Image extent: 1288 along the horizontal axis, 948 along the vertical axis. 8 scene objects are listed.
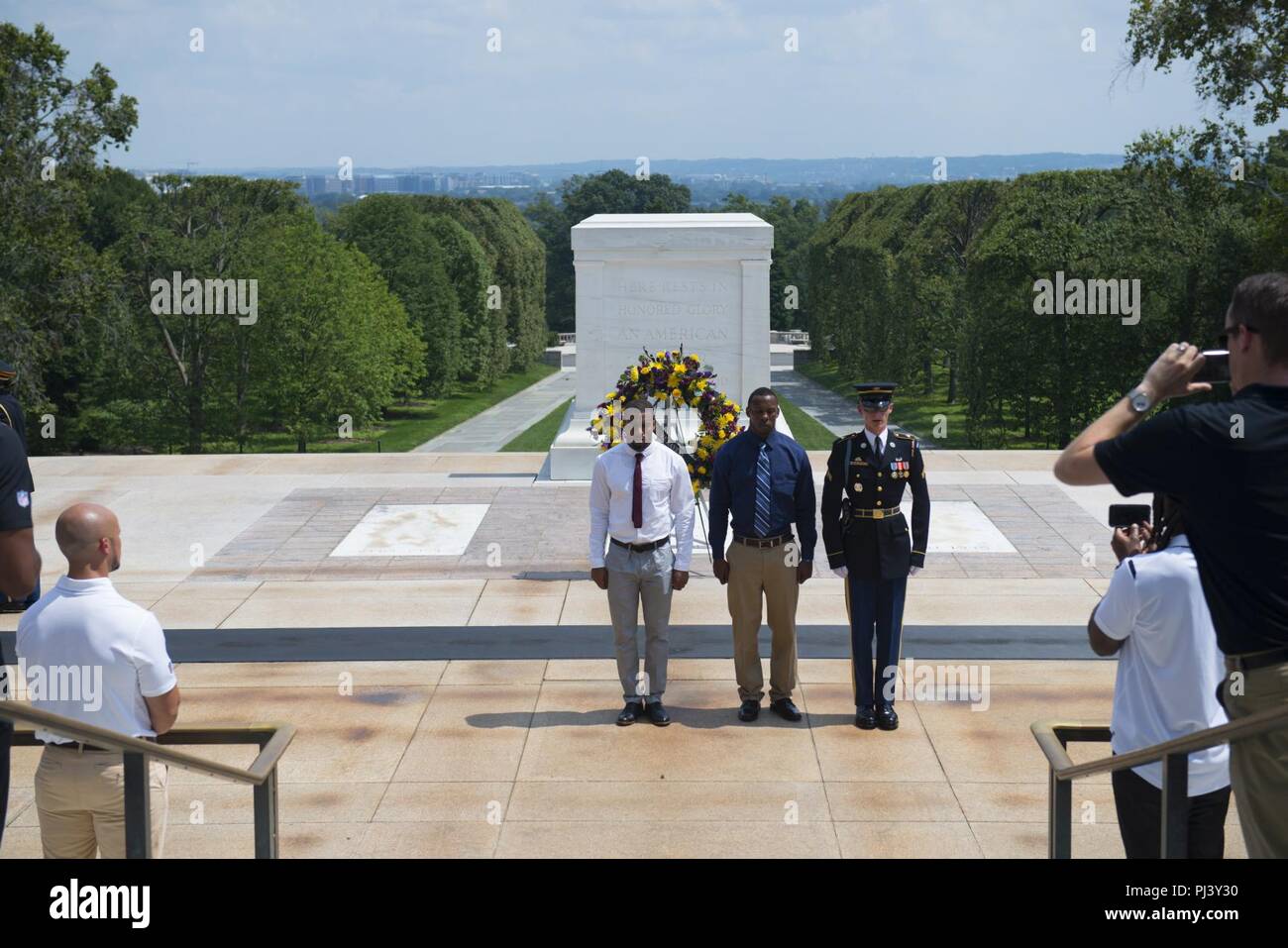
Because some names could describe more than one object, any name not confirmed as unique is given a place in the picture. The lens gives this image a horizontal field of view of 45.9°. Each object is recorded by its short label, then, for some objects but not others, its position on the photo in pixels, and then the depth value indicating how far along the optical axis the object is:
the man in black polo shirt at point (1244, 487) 3.09
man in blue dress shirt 7.54
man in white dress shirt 7.50
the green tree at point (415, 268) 52.41
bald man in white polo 4.23
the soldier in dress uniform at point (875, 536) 7.42
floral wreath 10.25
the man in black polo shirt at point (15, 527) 5.30
